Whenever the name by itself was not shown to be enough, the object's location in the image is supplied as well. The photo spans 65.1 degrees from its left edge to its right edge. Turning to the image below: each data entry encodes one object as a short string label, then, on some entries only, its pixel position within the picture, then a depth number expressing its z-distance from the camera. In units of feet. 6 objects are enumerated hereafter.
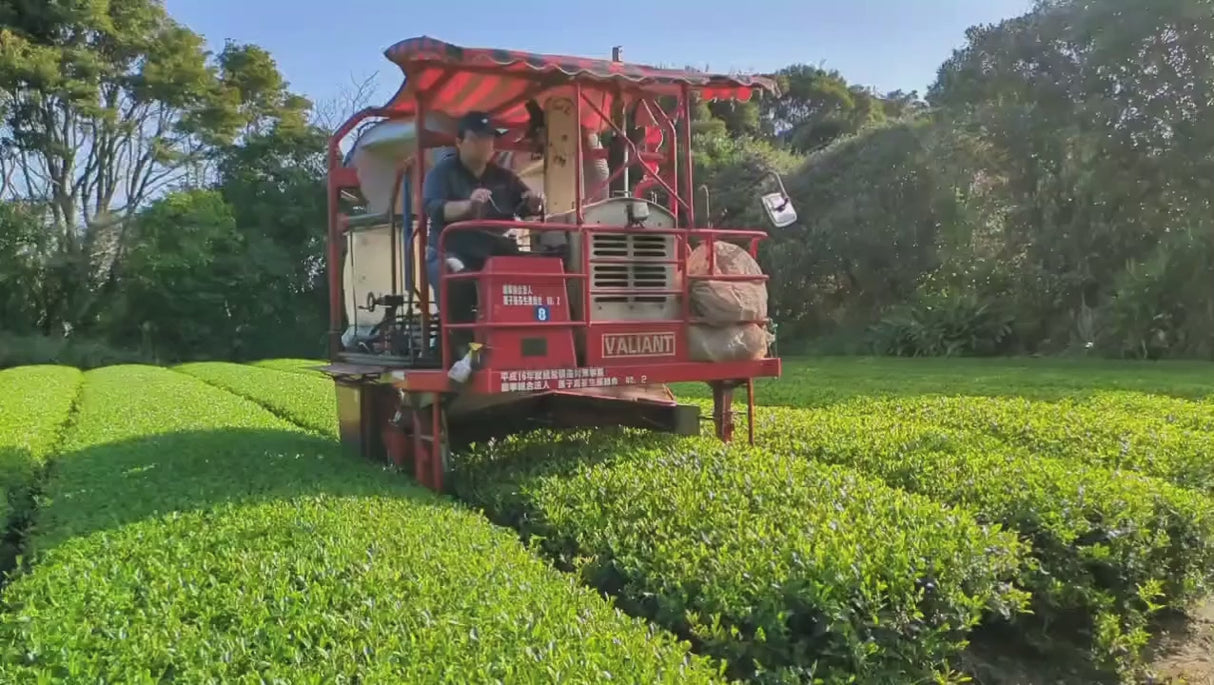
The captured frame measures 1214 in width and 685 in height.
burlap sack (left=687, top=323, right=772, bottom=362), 22.53
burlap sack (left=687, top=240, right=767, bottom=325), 22.56
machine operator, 22.21
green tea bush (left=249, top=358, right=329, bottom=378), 86.08
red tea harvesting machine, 20.53
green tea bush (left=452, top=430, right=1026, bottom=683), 12.55
